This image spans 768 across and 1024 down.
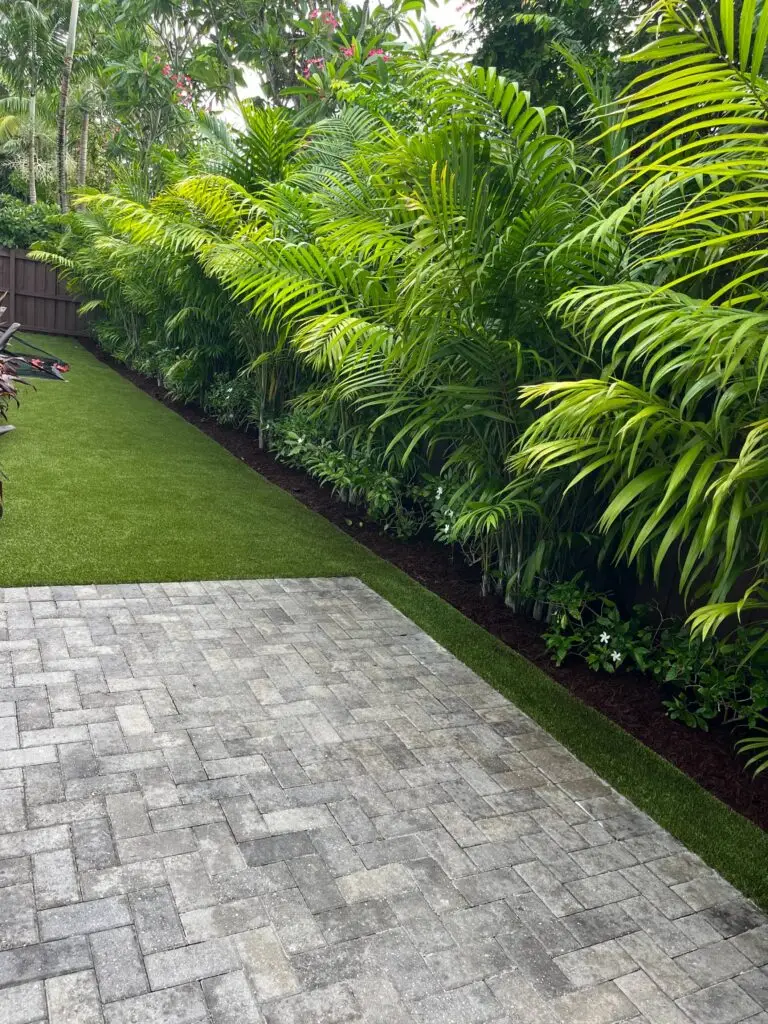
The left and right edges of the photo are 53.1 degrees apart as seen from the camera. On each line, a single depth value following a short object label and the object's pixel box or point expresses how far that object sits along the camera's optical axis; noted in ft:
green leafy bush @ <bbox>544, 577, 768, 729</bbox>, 9.70
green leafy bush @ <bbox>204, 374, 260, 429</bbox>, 23.94
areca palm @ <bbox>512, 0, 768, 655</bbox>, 5.65
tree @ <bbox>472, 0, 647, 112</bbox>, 19.76
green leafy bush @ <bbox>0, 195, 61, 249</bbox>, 43.27
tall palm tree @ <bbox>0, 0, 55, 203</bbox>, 47.47
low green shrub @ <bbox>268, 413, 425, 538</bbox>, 16.34
